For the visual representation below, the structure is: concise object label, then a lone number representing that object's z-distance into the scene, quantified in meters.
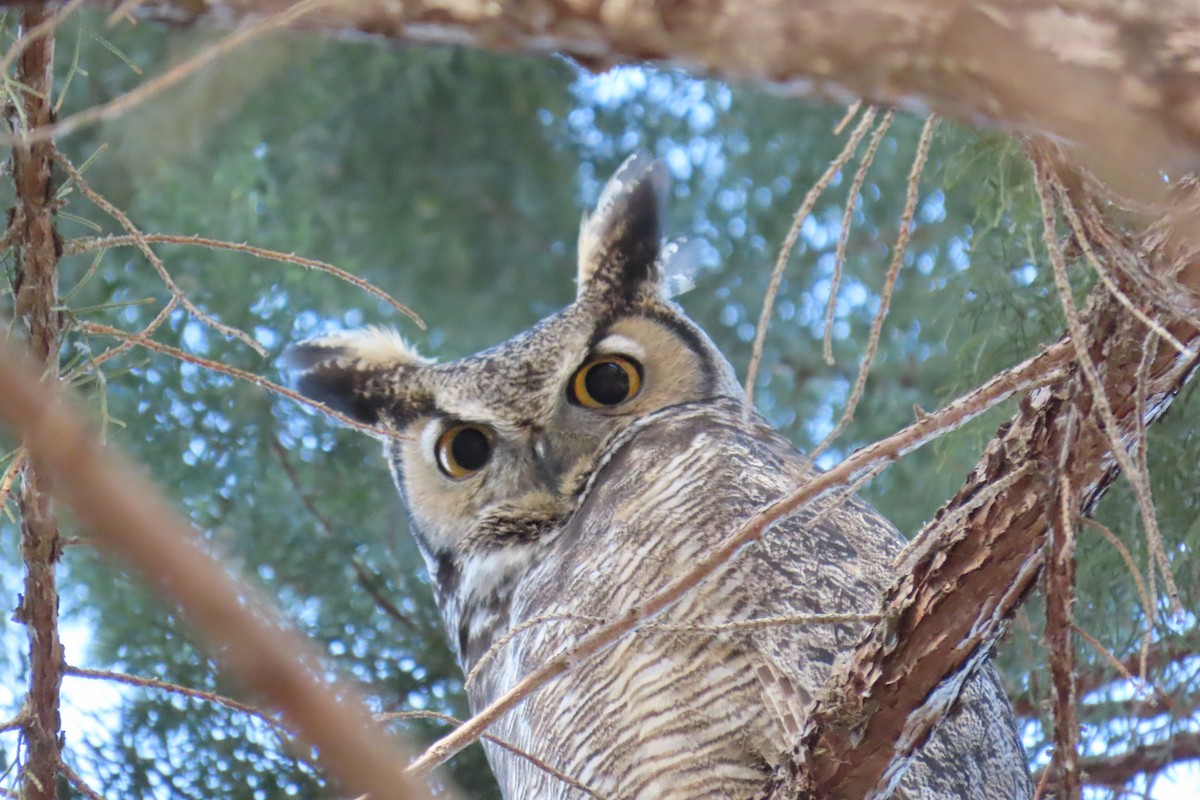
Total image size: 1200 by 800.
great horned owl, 4.91
